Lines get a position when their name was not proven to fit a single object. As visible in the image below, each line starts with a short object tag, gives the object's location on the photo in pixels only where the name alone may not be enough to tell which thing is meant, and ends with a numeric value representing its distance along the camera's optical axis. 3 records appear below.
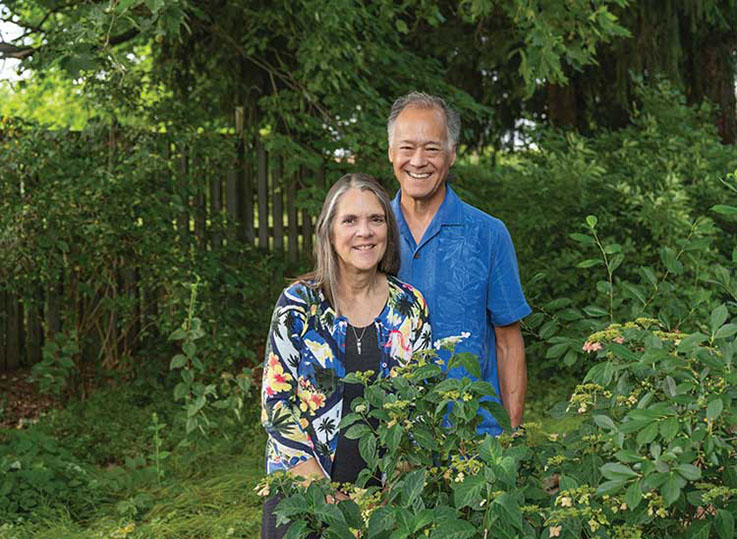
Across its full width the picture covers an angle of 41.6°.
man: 2.63
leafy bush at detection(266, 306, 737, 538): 1.64
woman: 2.37
